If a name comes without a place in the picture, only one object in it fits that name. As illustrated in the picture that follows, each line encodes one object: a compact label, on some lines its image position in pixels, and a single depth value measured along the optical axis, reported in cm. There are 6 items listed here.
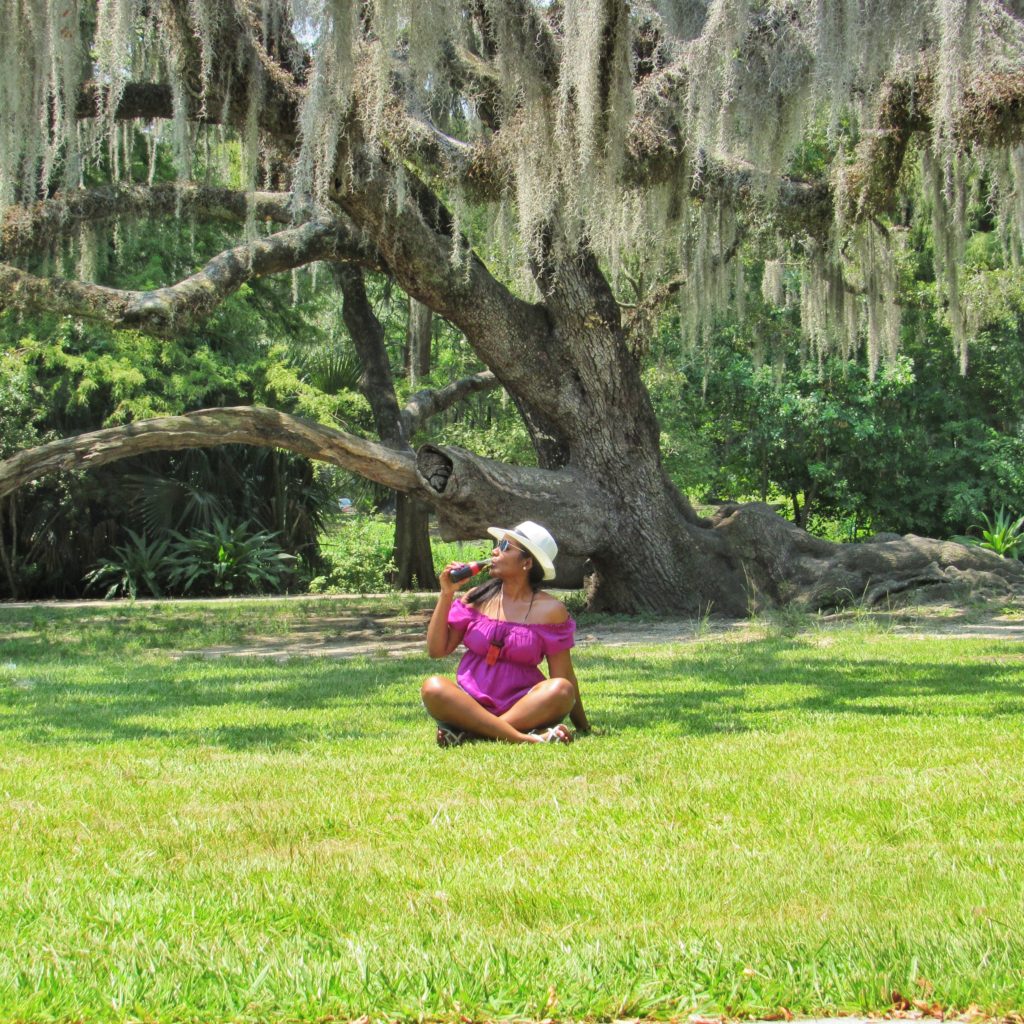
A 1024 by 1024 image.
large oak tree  952
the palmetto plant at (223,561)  2058
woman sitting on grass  589
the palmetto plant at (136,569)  2027
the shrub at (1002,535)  1964
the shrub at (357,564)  2069
